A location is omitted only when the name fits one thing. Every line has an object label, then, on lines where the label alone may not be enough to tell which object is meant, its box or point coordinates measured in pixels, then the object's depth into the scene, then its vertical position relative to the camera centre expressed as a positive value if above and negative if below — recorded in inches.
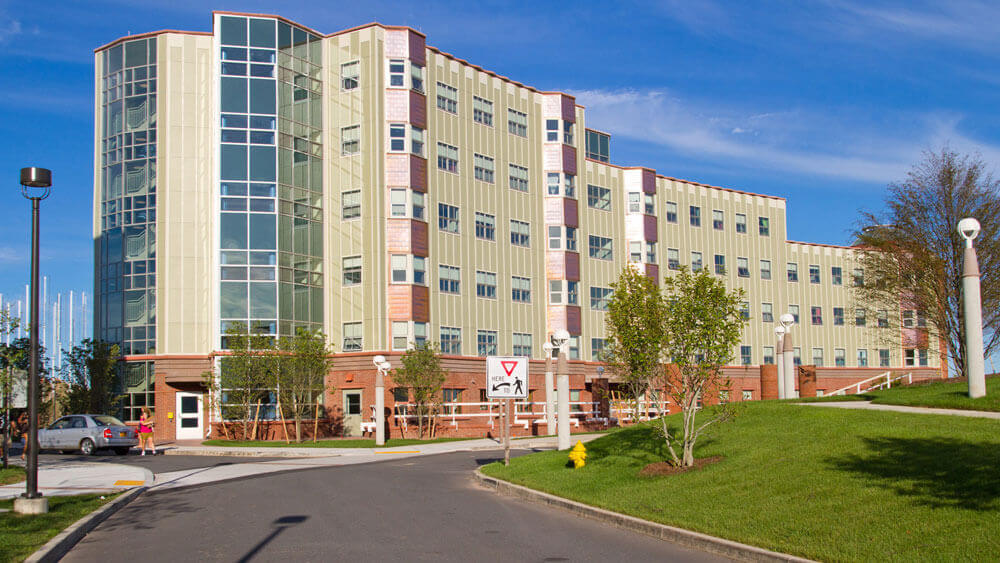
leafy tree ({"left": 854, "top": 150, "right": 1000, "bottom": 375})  1316.4 +148.3
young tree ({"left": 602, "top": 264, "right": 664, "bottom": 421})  700.0 +25.7
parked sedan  1342.3 -98.1
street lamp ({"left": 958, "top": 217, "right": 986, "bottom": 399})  740.0 +27.4
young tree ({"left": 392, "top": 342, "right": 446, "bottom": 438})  1596.9 -26.0
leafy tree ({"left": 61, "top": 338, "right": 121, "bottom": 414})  1764.3 -15.4
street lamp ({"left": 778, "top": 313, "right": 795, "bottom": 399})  1240.3 -11.9
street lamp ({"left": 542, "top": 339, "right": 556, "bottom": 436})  1224.8 -86.0
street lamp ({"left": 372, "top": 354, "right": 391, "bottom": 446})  1464.4 -74.4
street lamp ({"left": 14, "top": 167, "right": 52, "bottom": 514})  569.6 -13.5
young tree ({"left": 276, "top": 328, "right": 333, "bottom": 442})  1517.0 -8.4
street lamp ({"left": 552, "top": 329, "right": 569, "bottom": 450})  931.7 -47.4
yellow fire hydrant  770.8 -83.0
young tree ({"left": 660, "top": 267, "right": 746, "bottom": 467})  677.3 +15.1
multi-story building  1768.0 +315.2
